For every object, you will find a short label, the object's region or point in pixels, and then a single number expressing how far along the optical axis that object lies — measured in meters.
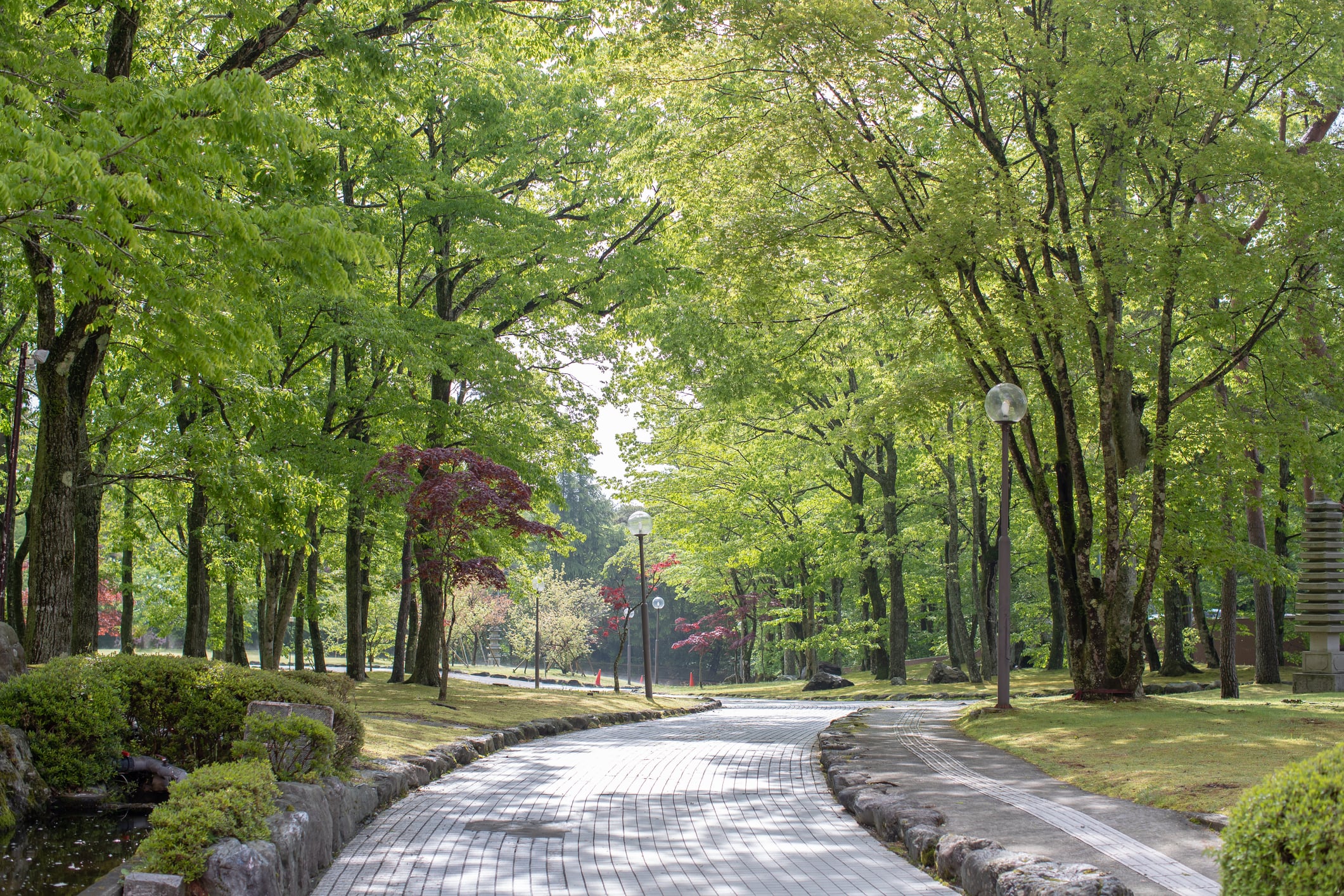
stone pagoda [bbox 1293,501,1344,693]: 16.69
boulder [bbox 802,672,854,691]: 27.53
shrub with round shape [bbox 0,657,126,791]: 7.10
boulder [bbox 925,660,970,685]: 25.50
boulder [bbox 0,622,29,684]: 7.71
